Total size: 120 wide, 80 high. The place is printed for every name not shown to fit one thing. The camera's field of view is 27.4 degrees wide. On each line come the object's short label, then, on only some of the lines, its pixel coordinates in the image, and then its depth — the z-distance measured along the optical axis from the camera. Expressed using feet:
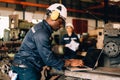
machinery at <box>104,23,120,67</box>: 8.14
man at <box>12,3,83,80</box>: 7.08
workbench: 6.60
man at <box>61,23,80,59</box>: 18.12
